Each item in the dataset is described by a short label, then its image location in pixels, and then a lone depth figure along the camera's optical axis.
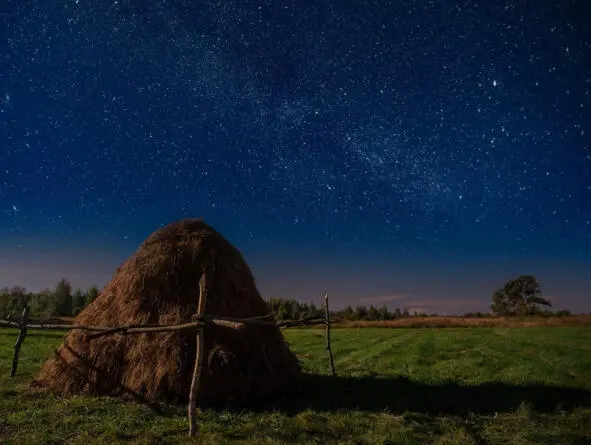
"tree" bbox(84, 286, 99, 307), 66.46
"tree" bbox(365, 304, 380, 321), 83.62
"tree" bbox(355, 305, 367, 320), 85.31
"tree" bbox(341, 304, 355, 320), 85.31
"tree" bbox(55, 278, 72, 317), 79.25
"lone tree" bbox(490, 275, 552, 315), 97.00
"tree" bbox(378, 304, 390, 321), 83.44
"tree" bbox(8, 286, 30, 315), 79.94
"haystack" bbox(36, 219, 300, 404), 11.26
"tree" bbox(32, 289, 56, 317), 82.06
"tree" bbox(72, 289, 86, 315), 83.32
